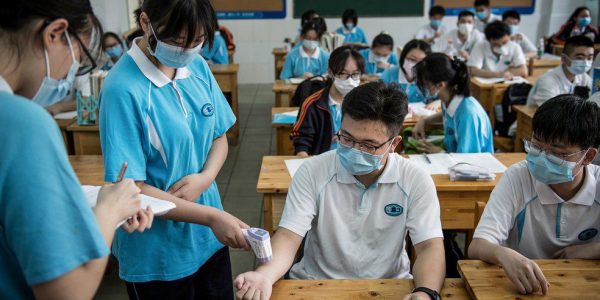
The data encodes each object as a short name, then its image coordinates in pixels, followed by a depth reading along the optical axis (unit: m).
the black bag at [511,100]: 4.43
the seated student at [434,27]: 8.00
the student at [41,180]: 0.72
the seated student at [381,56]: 5.66
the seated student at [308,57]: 5.63
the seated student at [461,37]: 7.16
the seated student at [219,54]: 6.39
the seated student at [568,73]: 3.97
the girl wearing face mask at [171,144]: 1.40
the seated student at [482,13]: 7.93
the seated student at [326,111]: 2.93
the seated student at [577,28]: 7.60
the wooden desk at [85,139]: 3.48
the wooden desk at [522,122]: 3.87
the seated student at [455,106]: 2.79
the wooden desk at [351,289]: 1.40
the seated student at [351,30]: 7.64
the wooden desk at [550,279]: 1.35
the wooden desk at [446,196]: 2.36
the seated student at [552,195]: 1.58
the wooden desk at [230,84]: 5.45
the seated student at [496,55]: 5.67
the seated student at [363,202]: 1.64
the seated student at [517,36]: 6.96
